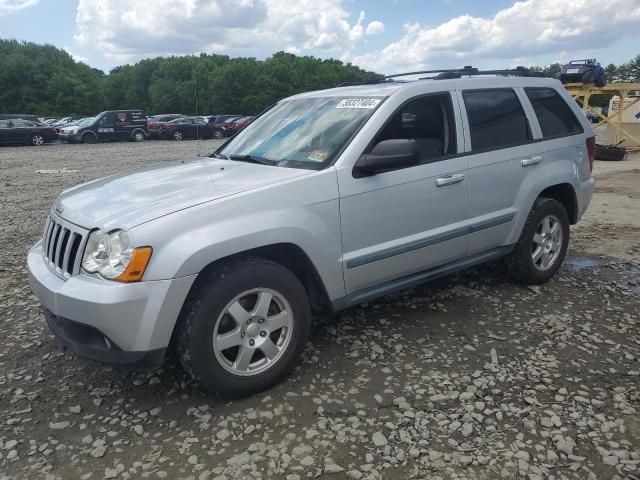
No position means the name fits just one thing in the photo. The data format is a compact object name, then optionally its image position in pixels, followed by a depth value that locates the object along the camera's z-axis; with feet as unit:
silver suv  9.12
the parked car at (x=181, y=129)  97.45
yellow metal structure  49.01
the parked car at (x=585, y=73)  47.80
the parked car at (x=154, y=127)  96.78
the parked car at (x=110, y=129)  86.94
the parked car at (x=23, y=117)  78.69
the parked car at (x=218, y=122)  106.22
